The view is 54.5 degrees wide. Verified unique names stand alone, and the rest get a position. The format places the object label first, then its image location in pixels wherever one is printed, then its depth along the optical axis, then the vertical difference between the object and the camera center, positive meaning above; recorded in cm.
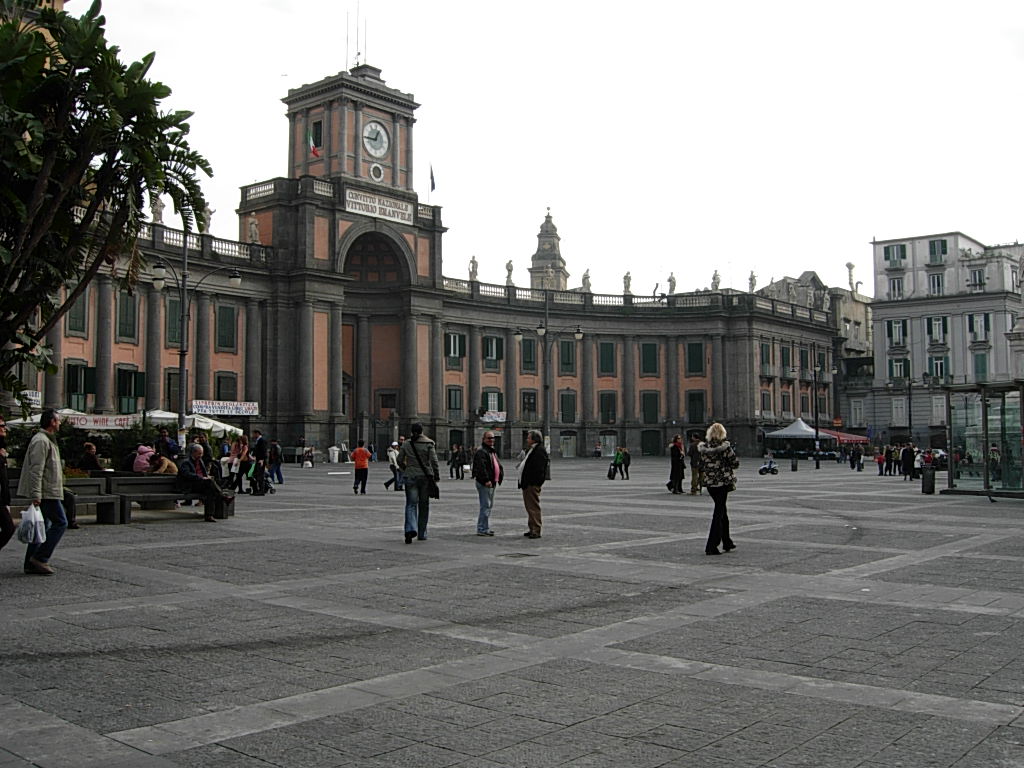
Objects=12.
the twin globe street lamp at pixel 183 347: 2925 +303
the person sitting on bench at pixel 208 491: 1848 -90
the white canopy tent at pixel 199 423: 3428 +70
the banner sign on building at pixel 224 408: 5028 +178
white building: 8188 +945
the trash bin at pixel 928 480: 2730 -122
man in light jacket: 1095 -47
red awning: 6694 -10
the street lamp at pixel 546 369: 4035 +305
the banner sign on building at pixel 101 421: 3023 +71
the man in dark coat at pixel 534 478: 1516 -59
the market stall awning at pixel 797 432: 6369 +31
